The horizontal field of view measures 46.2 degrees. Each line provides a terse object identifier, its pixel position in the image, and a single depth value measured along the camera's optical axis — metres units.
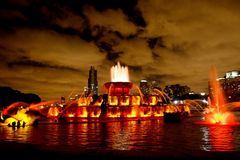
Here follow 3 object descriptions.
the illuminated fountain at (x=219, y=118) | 33.33
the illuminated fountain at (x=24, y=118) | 32.51
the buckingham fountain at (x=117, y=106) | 50.47
